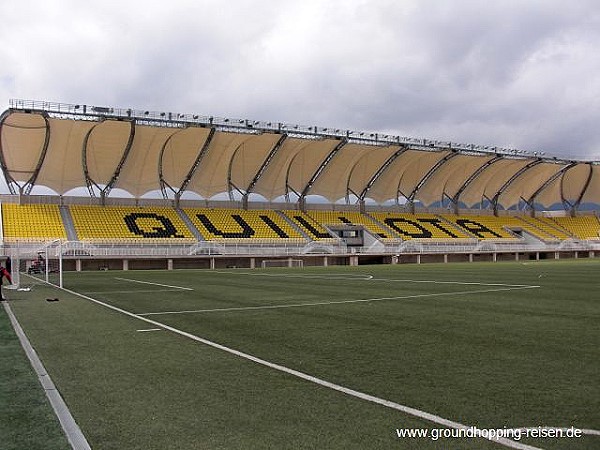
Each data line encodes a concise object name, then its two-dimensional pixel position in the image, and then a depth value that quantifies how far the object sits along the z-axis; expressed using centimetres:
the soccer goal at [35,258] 3528
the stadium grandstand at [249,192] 4381
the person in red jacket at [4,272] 1592
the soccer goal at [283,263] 4647
